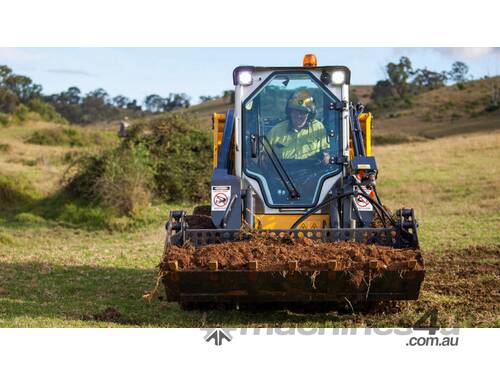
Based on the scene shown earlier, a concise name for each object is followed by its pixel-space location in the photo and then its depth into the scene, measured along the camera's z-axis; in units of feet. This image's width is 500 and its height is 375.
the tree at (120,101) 251.03
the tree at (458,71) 254.31
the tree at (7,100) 153.34
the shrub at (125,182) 59.21
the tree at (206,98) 247.89
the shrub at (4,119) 130.52
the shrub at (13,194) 67.72
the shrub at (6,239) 49.42
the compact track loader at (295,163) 28.84
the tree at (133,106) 225.95
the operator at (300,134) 29.78
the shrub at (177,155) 65.51
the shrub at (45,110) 160.55
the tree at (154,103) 209.11
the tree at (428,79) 233.35
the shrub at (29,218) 59.21
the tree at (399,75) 224.94
